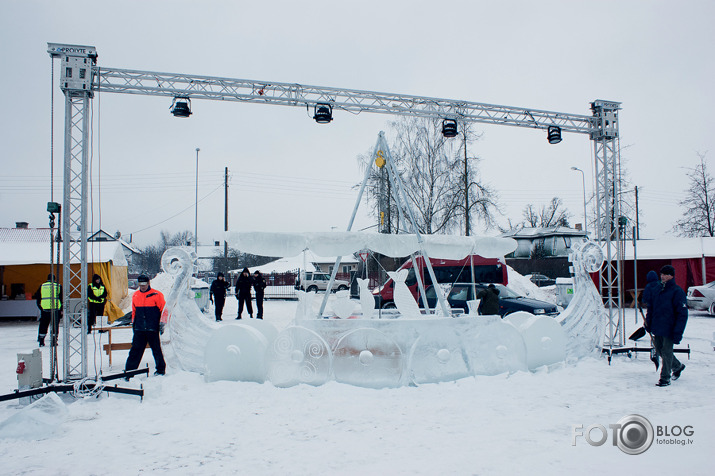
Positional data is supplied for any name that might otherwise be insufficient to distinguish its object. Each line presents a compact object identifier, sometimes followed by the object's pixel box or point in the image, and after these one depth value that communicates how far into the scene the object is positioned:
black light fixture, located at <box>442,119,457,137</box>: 9.48
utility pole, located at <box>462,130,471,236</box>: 23.16
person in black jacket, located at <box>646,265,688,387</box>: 6.31
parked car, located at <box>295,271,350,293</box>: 29.72
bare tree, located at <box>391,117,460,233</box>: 24.75
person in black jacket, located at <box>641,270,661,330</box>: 6.69
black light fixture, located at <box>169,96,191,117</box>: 8.32
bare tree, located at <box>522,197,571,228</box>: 53.08
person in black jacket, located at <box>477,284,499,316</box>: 10.41
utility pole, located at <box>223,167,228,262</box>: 26.08
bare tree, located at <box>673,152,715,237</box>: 28.97
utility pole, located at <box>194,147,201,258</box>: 27.39
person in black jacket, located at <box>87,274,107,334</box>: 12.11
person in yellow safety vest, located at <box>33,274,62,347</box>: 10.51
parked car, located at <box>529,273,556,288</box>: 30.41
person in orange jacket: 7.20
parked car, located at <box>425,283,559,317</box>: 12.30
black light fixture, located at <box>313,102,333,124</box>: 8.83
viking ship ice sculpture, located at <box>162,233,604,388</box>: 6.45
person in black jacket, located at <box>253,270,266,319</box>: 15.61
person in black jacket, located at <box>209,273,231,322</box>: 14.41
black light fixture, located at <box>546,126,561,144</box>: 10.04
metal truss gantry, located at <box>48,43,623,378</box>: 6.58
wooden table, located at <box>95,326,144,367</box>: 8.41
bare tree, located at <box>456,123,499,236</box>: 24.48
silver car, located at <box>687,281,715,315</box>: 16.17
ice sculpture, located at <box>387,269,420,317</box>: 8.14
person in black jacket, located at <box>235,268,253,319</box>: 15.09
